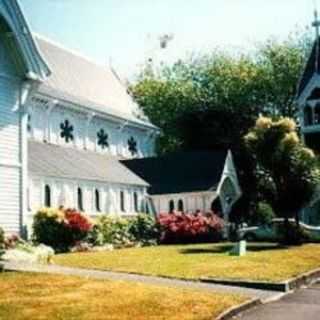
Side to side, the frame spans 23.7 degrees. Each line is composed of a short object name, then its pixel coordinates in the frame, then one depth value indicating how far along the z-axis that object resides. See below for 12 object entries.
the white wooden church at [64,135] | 29.22
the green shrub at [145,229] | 39.25
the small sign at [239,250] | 28.22
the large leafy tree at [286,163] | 37.19
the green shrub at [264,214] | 47.53
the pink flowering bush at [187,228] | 39.75
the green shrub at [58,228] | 31.27
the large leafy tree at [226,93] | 65.25
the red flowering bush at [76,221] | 31.73
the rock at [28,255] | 24.14
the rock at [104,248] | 33.49
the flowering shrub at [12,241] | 26.81
